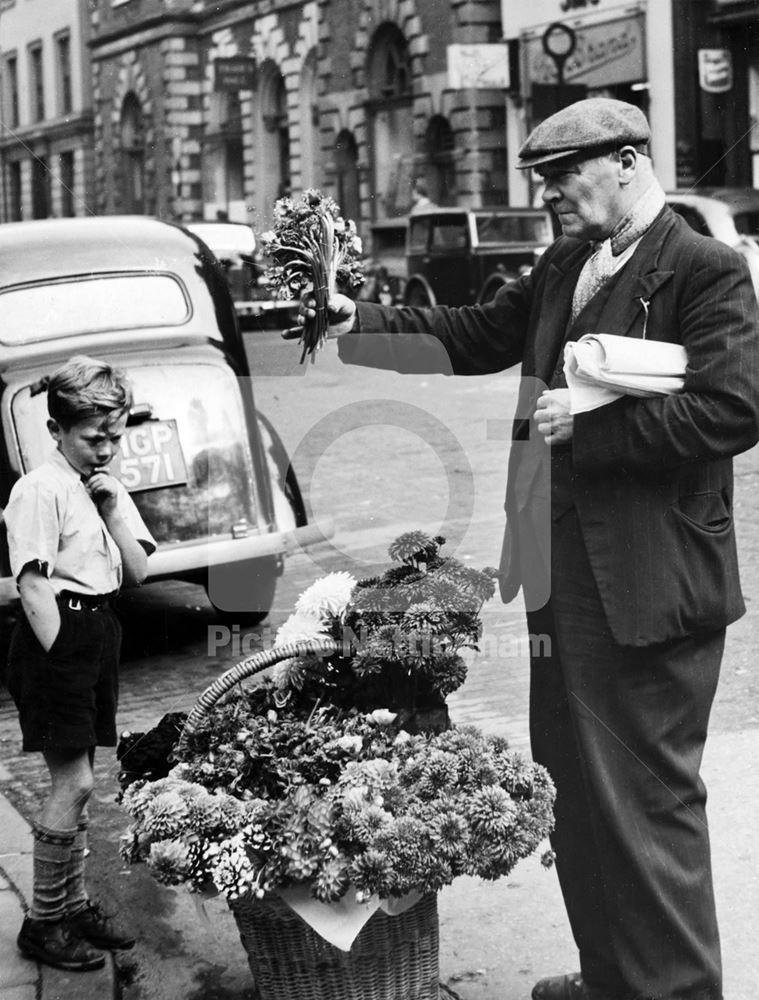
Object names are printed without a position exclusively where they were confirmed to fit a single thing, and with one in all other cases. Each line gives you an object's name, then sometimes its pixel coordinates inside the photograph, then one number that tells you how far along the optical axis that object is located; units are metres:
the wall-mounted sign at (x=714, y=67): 24.06
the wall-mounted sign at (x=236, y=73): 35.00
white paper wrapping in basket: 2.86
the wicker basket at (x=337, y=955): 2.97
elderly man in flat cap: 2.95
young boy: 3.54
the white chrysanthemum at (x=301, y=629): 3.36
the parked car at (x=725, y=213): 16.95
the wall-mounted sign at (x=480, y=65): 28.55
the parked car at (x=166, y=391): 6.52
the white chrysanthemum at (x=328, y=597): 3.38
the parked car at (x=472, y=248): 22.55
